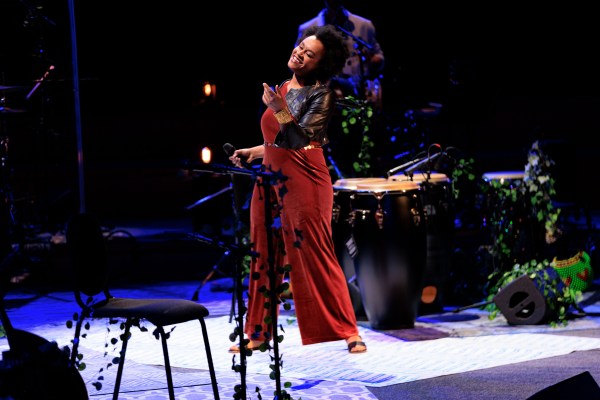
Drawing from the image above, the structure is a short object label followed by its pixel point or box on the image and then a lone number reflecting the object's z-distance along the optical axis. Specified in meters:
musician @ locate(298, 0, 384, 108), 15.22
